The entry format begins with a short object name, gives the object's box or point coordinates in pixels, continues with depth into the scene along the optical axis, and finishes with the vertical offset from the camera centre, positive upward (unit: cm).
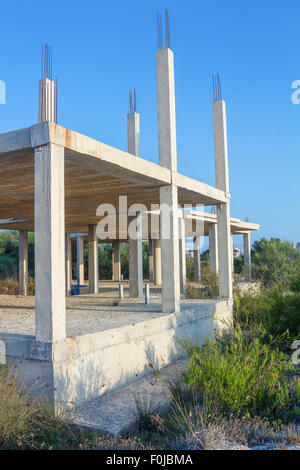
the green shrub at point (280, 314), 742 -109
